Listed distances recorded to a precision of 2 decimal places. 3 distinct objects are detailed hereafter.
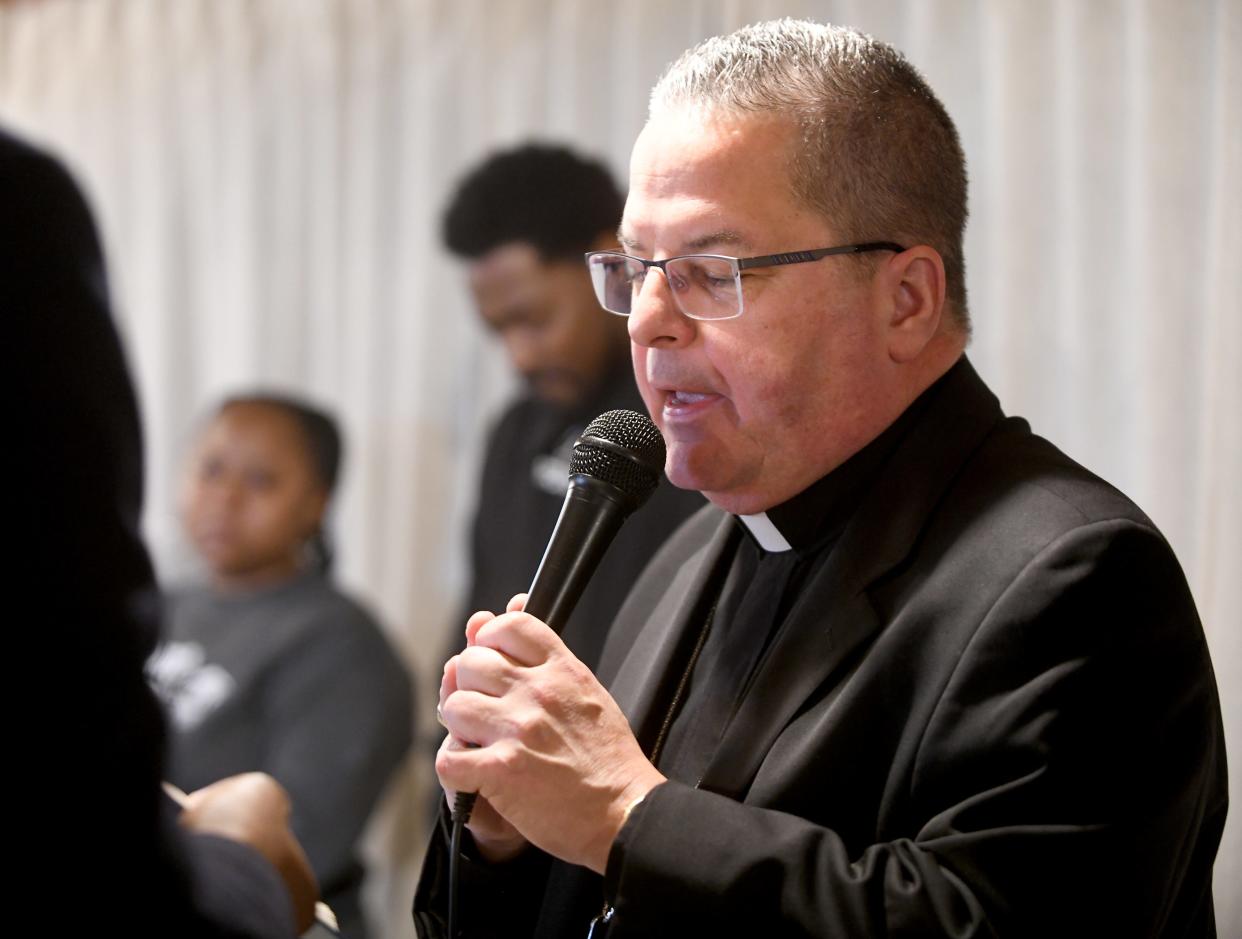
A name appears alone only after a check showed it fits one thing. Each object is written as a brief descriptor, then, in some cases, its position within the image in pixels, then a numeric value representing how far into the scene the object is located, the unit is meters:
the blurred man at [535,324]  2.66
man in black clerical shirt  0.98
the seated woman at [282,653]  2.78
